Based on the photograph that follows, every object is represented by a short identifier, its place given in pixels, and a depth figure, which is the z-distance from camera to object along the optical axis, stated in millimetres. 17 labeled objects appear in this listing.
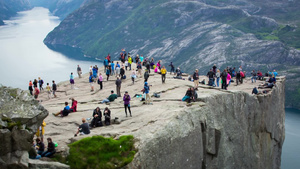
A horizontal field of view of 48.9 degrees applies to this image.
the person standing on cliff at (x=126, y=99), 31031
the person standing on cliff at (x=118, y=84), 41219
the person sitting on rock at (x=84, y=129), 26281
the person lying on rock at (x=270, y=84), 50781
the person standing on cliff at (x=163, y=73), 43834
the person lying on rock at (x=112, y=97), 39719
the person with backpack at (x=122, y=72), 51331
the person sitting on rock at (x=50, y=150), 23031
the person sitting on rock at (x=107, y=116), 30000
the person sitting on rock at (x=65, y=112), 33656
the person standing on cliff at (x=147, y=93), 34906
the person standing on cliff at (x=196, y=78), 41812
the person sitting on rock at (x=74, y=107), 34978
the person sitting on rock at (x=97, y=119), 29564
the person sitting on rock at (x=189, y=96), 34188
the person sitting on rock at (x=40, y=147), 23359
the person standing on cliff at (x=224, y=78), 46688
